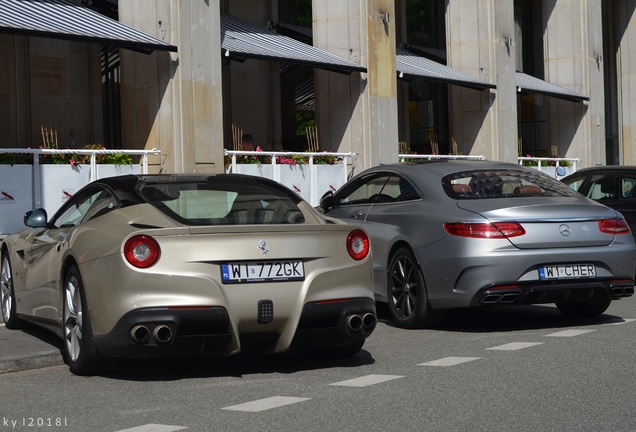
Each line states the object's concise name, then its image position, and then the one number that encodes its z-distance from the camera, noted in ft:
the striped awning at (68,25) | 56.85
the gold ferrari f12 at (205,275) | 25.35
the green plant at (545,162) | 106.93
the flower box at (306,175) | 70.49
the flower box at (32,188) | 55.57
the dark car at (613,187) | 50.57
